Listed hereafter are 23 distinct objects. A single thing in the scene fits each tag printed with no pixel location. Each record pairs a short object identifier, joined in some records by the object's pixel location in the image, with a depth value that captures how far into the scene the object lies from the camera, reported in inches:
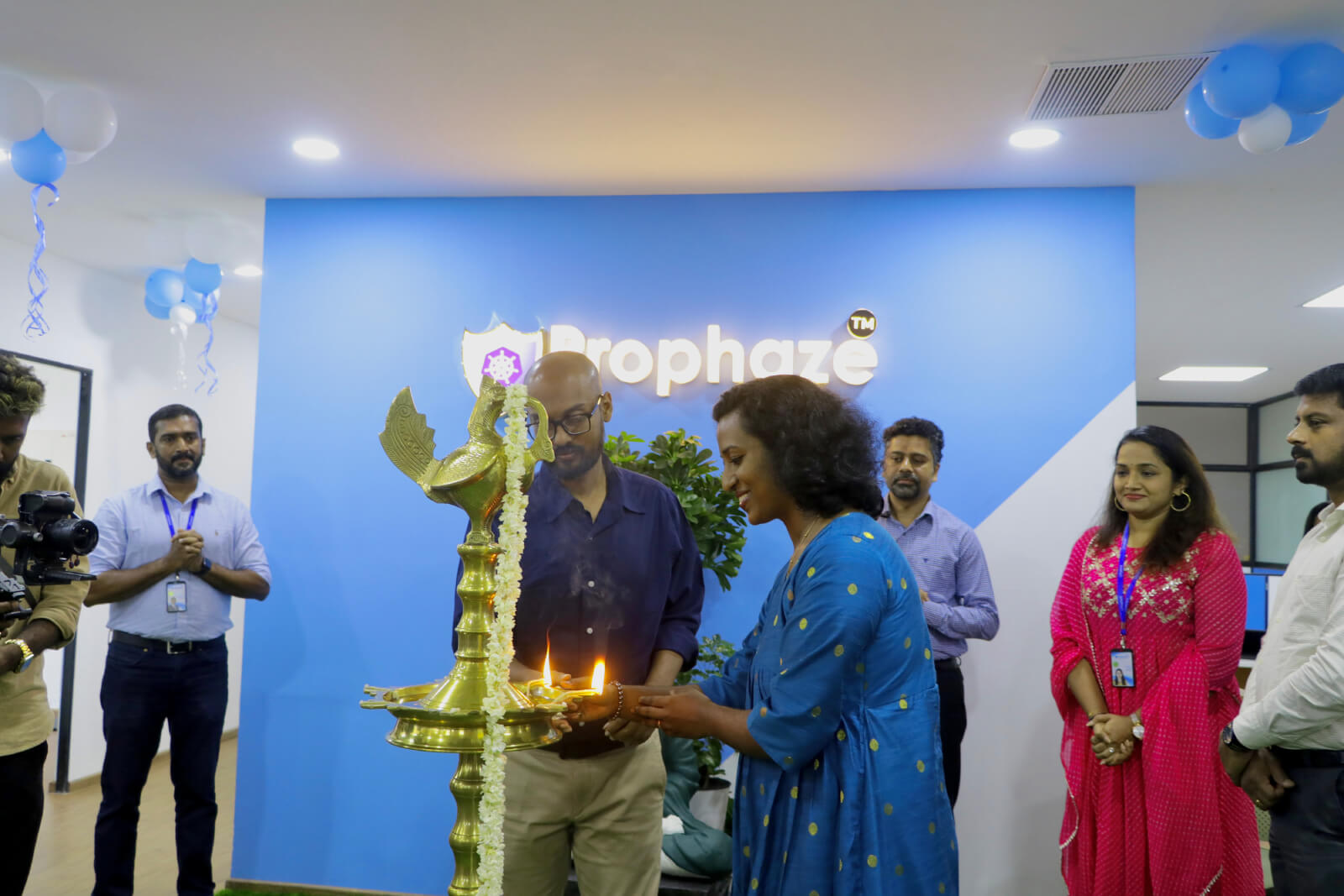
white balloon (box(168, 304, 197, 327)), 213.9
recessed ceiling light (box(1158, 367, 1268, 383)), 376.2
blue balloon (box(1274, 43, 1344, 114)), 119.8
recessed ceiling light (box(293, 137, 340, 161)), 161.8
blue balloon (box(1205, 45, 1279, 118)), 122.1
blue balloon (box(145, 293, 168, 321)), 216.1
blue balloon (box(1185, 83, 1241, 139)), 130.5
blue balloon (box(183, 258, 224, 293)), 215.3
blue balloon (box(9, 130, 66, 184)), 140.3
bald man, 89.1
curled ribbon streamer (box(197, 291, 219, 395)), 221.6
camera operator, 96.3
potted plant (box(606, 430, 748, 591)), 155.4
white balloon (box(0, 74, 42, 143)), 133.6
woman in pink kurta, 115.3
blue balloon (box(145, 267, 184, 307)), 213.0
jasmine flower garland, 42.1
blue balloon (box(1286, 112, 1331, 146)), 127.7
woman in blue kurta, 63.6
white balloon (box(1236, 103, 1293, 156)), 124.8
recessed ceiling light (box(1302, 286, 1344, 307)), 255.4
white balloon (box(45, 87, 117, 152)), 138.9
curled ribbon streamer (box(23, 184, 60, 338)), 214.5
